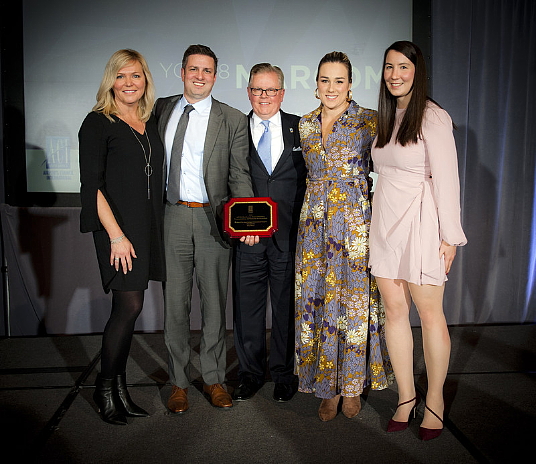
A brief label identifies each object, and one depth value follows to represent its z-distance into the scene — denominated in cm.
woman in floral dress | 234
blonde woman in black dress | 225
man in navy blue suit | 260
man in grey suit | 248
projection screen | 388
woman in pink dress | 206
